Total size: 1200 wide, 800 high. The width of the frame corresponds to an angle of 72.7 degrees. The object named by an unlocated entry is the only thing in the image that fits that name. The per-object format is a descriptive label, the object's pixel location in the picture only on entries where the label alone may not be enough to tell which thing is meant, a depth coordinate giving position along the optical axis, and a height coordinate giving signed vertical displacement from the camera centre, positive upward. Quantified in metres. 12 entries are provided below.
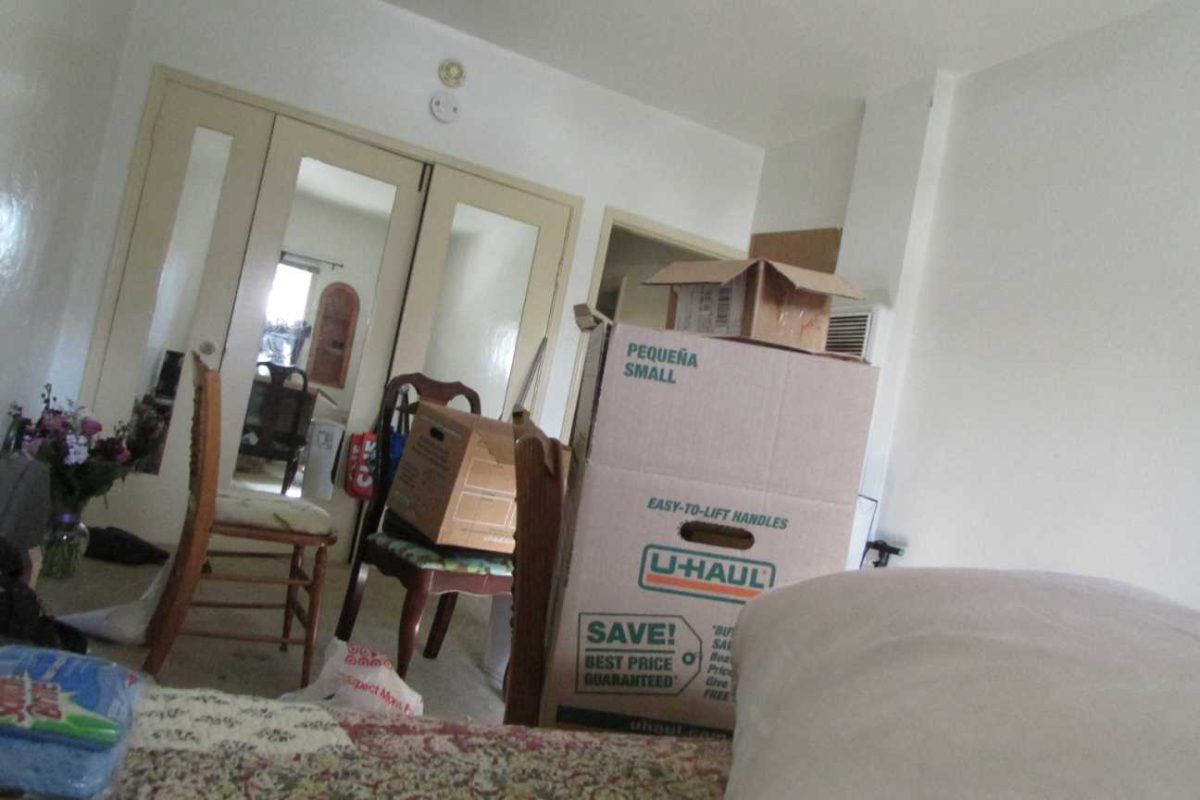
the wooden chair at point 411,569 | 2.27 -0.48
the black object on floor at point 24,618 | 1.41 -0.52
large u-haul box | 0.97 -0.07
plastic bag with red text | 1.10 -0.41
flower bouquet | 2.72 -0.45
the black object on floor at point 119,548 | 3.09 -0.79
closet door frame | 3.36 +0.66
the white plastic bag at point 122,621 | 2.22 -0.77
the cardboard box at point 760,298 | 1.27 +0.27
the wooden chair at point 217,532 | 2.09 -0.45
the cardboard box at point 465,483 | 2.24 -0.22
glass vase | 2.72 -0.73
